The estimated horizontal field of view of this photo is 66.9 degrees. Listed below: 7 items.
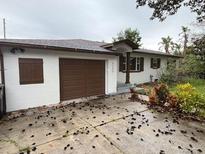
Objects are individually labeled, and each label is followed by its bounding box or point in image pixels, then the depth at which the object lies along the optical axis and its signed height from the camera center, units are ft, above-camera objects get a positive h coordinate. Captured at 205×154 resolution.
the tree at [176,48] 79.84 +11.57
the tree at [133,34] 84.69 +19.89
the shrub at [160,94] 23.25 -3.67
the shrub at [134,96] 28.75 -4.85
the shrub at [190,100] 19.42 -3.83
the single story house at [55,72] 20.89 -0.21
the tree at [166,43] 92.60 +16.74
